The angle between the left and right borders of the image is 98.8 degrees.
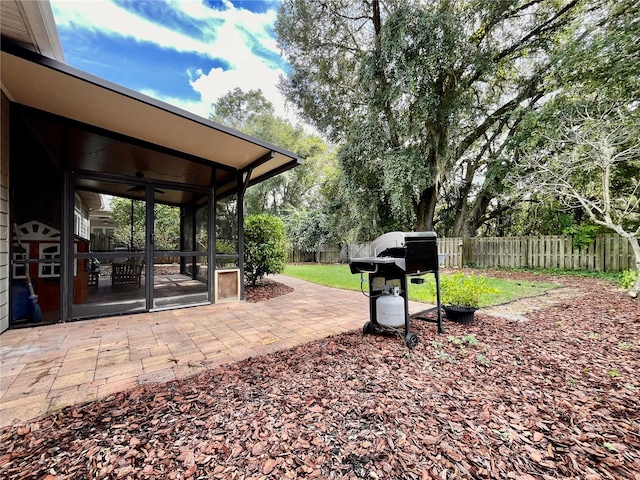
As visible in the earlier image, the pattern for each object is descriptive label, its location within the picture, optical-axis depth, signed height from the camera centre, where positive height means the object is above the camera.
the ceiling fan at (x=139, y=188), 4.29 +0.86
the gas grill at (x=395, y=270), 2.74 -0.32
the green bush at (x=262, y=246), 6.29 -0.13
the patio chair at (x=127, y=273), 4.85 -0.60
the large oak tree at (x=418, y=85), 8.08 +5.24
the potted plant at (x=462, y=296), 3.47 -0.73
